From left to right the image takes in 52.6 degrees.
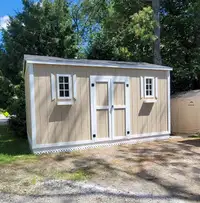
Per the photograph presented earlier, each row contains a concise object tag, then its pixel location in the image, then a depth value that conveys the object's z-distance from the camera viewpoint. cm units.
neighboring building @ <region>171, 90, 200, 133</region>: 760
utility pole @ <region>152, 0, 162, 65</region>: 968
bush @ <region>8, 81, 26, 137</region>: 742
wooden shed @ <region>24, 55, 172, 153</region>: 483
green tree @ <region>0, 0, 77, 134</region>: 1039
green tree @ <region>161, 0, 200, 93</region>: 971
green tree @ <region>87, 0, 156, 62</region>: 1063
